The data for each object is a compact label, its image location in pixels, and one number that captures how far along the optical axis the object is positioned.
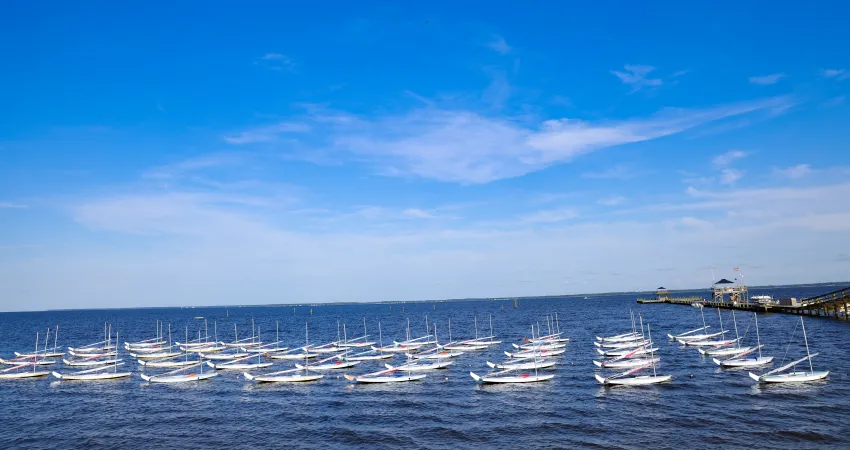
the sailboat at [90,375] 75.75
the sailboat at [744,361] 64.94
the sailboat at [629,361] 66.50
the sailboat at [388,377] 66.44
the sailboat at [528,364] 67.75
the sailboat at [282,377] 69.38
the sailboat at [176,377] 72.03
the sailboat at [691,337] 91.50
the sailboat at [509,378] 62.97
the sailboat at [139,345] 113.36
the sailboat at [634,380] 58.53
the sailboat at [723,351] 73.88
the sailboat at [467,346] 96.01
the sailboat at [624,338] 94.78
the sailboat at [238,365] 80.88
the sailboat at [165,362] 85.59
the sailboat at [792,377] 54.72
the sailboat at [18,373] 78.32
